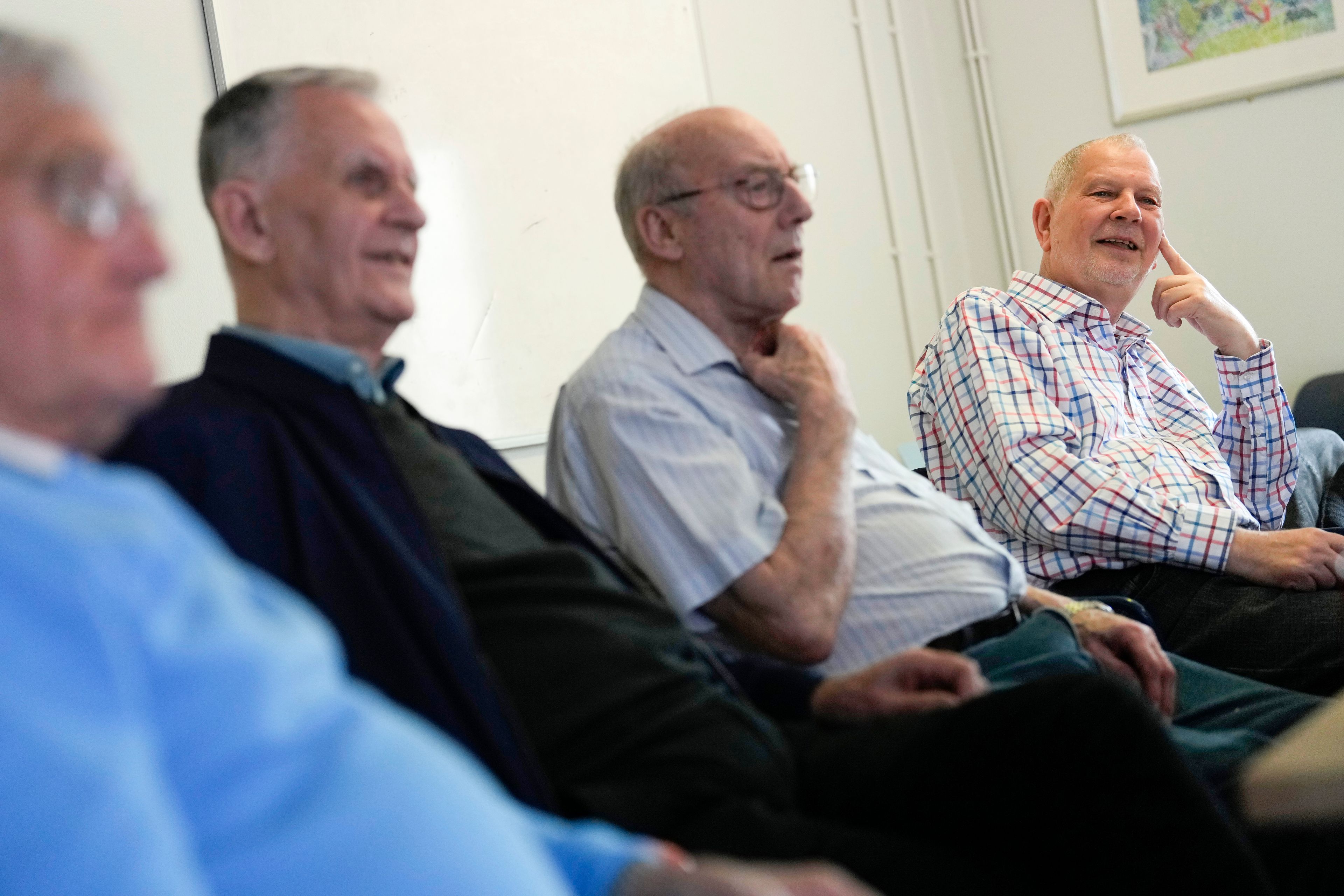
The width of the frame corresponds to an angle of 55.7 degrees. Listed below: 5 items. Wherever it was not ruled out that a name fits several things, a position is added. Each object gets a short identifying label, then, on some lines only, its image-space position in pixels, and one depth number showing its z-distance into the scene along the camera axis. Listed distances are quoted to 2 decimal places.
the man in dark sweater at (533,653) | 1.07
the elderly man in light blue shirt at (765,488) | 1.63
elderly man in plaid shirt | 2.19
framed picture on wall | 4.49
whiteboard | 3.19
